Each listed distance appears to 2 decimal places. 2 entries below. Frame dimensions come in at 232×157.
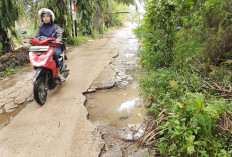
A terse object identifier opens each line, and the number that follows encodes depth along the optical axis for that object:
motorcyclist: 3.74
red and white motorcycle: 3.23
